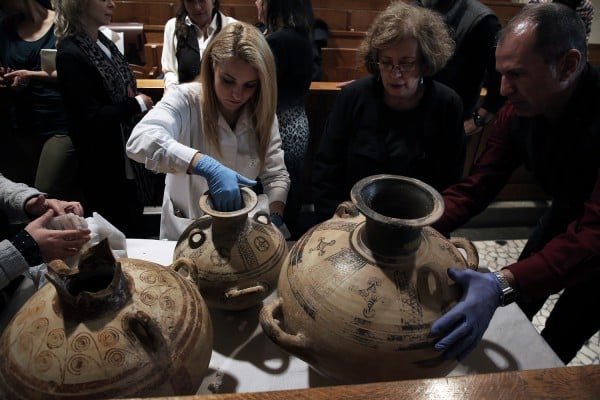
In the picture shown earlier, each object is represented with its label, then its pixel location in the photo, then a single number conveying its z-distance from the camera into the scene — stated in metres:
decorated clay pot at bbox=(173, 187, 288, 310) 1.20
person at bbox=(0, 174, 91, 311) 1.16
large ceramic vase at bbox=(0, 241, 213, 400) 0.80
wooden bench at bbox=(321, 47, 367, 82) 3.70
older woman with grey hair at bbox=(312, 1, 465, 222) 1.51
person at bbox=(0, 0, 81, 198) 2.16
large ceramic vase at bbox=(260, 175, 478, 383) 0.92
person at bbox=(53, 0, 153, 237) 1.85
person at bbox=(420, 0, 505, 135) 2.11
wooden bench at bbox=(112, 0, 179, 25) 4.11
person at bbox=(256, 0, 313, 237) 1.96
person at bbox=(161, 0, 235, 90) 2.32
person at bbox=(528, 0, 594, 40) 2.24
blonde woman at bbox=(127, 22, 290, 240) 1.45
